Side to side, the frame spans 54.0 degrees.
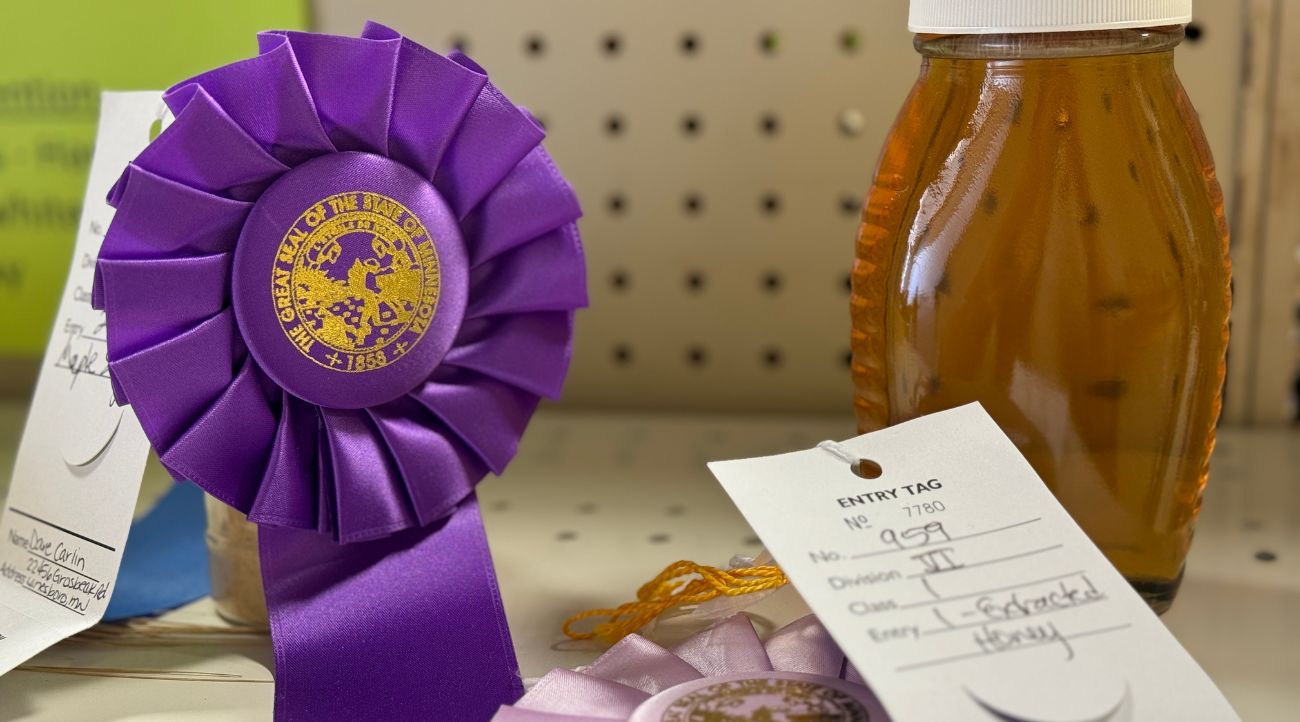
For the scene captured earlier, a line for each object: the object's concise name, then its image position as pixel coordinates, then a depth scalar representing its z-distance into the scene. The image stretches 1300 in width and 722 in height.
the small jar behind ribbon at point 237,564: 0.57
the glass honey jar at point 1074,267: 0.51
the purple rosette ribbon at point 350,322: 0.50
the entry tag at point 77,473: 0.55
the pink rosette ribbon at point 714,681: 0.44
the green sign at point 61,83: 0.83
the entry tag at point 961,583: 0.41
